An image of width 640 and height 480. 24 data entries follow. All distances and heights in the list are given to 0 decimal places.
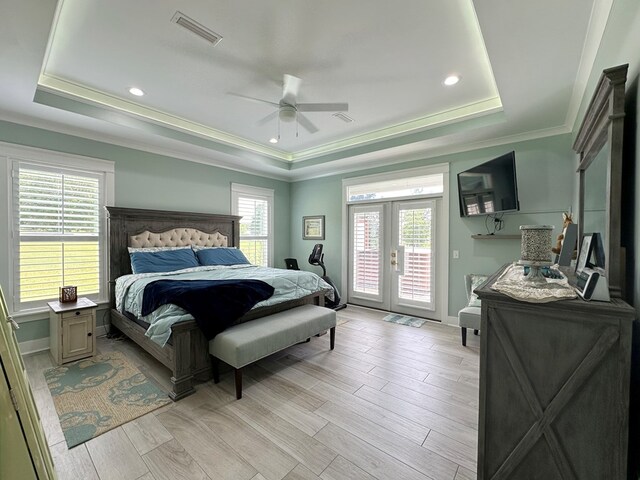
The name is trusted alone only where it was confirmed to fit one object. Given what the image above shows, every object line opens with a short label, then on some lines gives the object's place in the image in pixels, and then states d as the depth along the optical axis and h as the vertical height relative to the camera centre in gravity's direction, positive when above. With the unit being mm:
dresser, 1119 -682
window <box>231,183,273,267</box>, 5555 +318
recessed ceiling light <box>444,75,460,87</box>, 2799 +1599
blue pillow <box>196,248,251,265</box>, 4402 -350
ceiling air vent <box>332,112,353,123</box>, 3688 +1620
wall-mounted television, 3314 +612
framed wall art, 5938 +171
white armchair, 3309 -961
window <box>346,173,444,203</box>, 4488 +839
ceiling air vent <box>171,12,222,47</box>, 2043 +1608
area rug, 2031 -1382
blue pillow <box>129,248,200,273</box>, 3693 -360
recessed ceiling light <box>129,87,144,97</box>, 3068 +1626
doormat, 4340 -1394
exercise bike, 5094 -623
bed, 2439 -299
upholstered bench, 2396 -975
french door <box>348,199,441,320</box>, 4539 -387
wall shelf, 3672 -31
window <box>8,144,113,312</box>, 3230 +113
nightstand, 2932 -1042
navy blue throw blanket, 2510 -607
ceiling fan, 2797 +1378
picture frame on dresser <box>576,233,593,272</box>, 1591 -110
